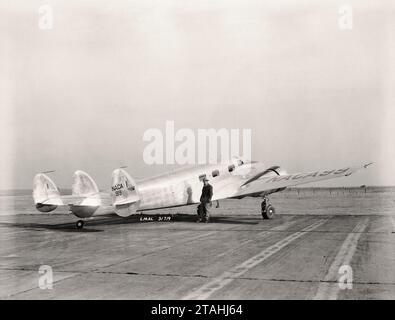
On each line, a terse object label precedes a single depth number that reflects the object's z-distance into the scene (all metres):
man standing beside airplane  22.22
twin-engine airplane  19.20
